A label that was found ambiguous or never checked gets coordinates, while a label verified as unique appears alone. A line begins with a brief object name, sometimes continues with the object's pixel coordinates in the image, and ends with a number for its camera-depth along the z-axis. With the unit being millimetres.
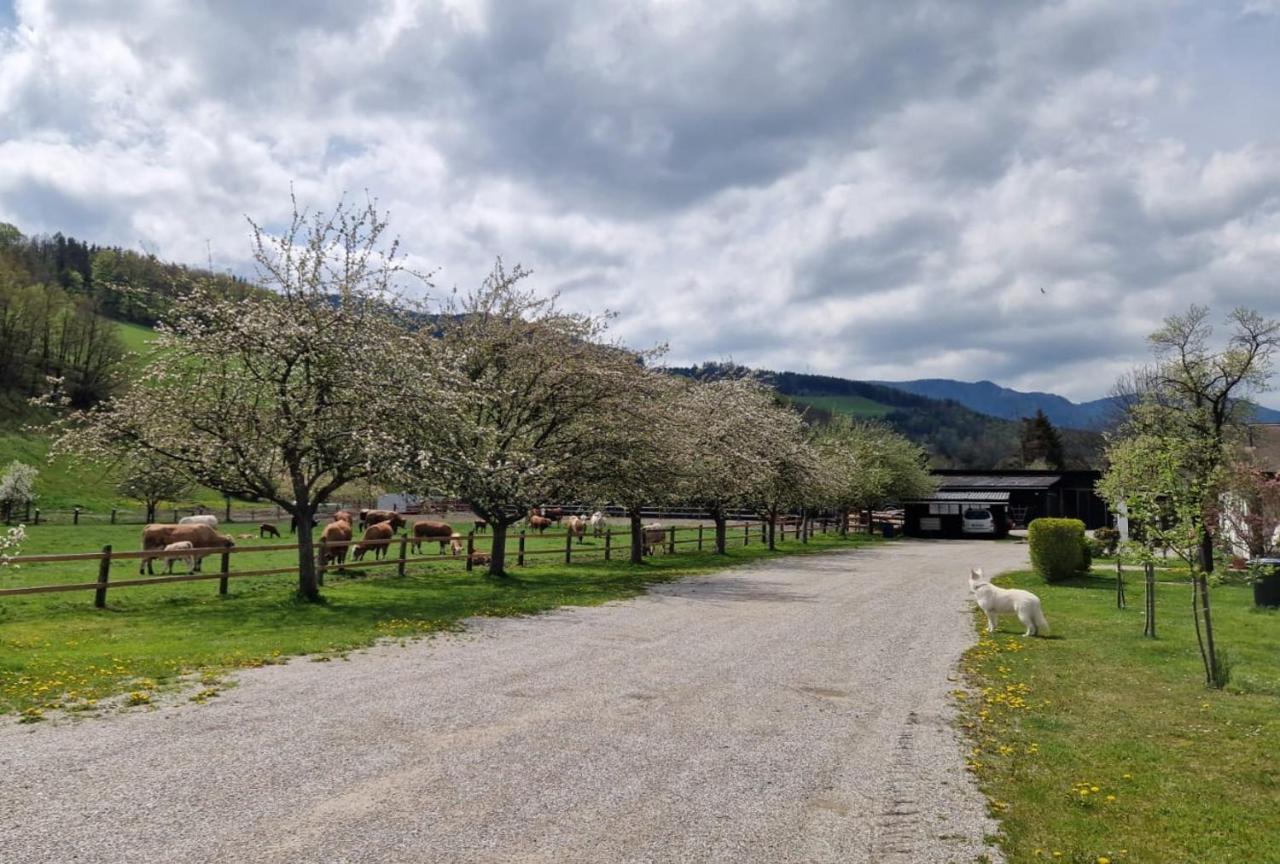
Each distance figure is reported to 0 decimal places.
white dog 14945
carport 60188
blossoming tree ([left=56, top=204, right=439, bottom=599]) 17094
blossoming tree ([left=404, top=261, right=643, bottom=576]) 23359
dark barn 63312
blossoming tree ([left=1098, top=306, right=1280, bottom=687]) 12680
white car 59312
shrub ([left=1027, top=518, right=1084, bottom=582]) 25797
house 24355
